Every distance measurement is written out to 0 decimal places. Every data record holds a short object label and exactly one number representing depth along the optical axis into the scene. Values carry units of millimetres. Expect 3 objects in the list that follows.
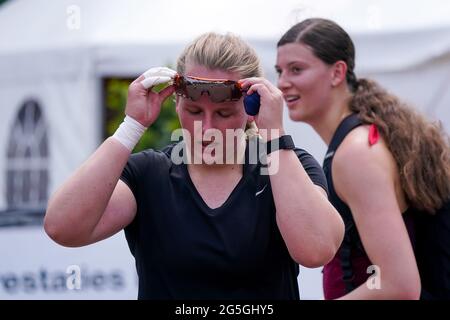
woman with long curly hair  5594
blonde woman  4336
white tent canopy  12633
